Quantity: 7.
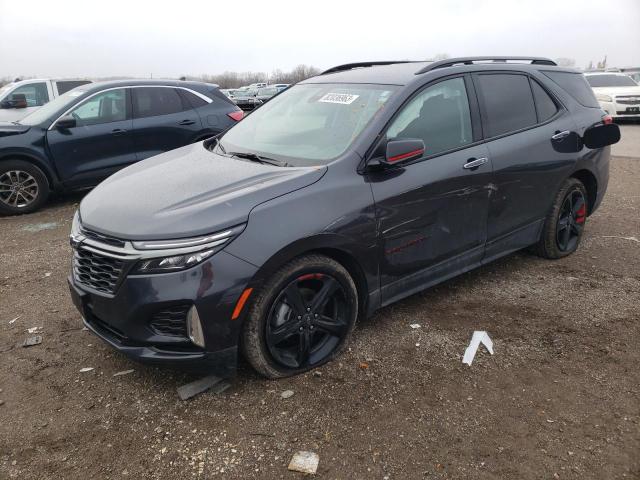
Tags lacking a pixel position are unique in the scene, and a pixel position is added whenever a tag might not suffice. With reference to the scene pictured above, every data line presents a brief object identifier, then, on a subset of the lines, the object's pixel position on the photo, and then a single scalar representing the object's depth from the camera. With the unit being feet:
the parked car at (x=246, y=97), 89.25
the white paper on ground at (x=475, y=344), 10.32
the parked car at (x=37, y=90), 37.76
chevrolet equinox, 8.23
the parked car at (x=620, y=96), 49.62
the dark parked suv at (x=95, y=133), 21.66
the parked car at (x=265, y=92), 101.78
